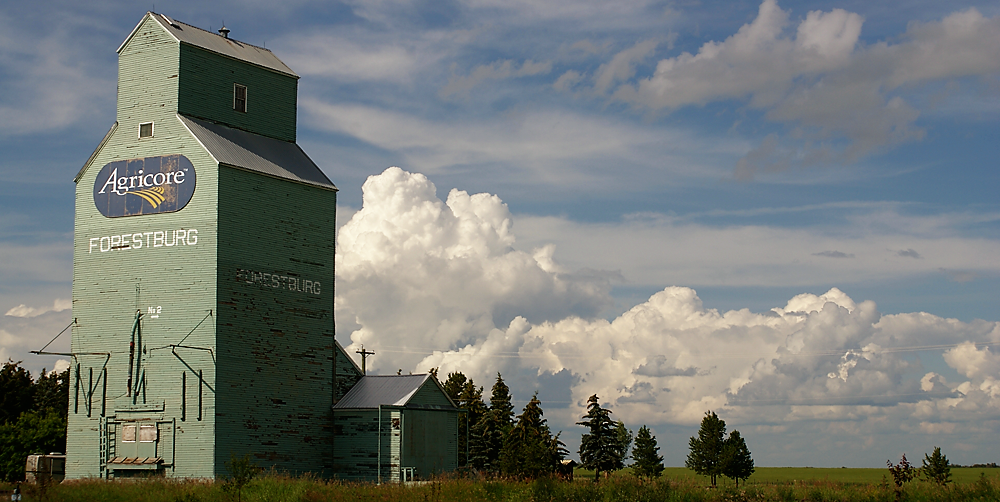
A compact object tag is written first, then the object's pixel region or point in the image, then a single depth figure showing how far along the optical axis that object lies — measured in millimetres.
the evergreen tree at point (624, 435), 121125
